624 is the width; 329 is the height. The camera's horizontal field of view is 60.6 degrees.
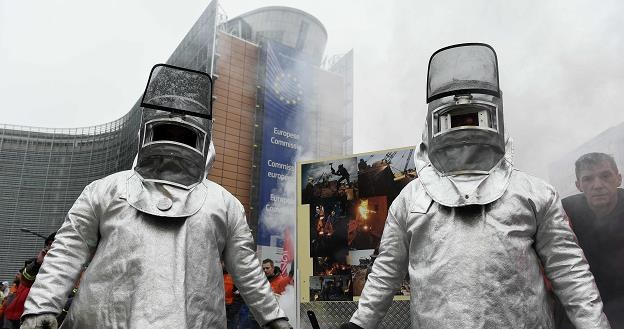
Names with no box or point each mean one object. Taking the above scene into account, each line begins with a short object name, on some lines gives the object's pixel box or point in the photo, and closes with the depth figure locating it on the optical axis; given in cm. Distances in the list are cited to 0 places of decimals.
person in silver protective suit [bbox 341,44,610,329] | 226
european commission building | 2159
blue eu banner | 2194
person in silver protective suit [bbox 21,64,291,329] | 245
